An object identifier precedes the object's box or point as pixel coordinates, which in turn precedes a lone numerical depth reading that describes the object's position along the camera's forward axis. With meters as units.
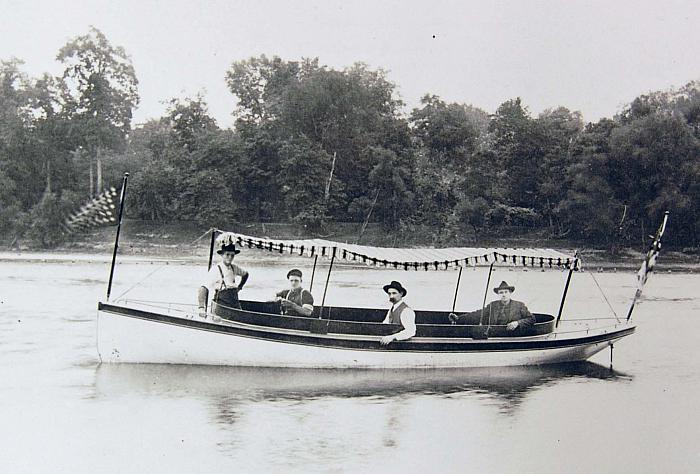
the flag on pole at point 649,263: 13.53
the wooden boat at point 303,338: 12.50
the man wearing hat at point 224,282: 12.72
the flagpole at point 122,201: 11.69
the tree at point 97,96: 33.16
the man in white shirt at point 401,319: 12.48
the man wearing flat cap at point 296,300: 12.94
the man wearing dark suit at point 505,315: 13.23
